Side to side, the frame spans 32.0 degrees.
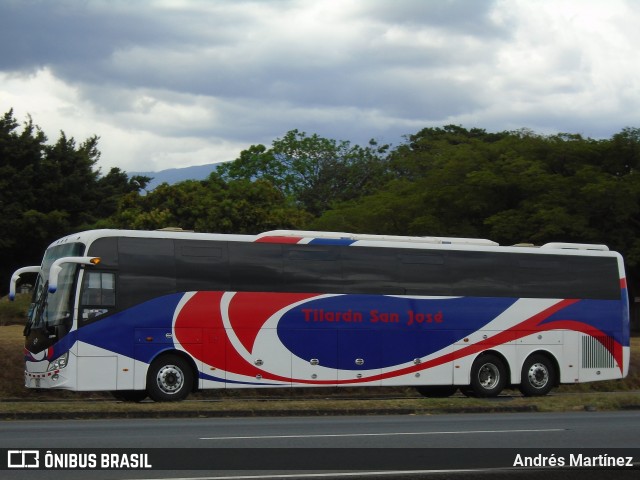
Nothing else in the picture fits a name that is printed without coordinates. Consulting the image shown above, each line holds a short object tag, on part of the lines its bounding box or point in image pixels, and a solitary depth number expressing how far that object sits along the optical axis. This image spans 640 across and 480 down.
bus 22.39
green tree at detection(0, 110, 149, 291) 60.69
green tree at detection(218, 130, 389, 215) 86.31
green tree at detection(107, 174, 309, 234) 58.72
